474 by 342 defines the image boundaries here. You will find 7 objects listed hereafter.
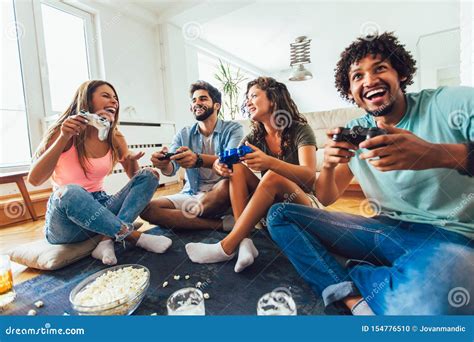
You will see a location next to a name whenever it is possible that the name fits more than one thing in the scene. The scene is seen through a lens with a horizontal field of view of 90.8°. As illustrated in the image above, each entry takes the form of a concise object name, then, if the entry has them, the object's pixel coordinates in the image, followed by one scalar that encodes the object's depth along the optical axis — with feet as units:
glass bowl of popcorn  1.71
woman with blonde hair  2.65
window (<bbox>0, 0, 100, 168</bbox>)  4.93
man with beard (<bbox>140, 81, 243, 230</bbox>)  3.56
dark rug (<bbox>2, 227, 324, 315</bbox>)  1.99
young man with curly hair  1.49
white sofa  5.58
